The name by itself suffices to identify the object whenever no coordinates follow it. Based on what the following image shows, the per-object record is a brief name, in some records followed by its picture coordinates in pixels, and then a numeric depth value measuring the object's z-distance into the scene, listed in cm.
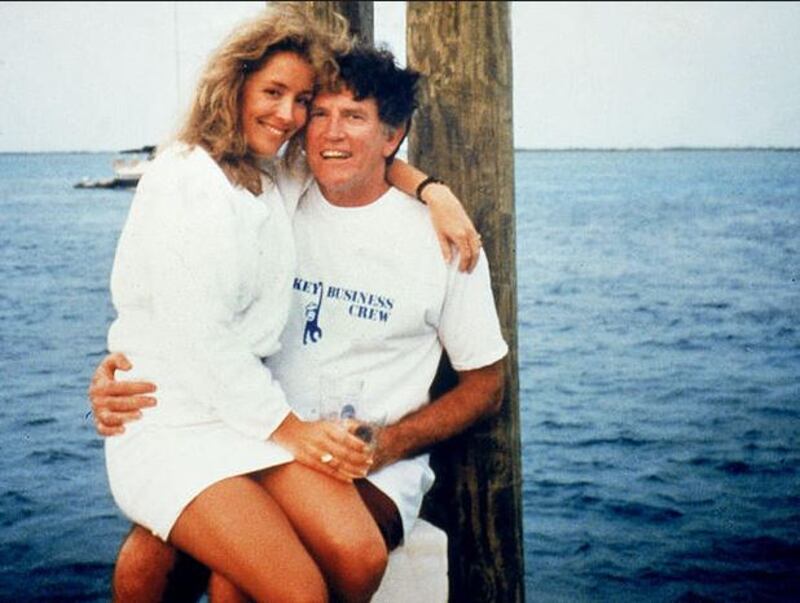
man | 353
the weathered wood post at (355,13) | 362
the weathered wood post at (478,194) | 361
